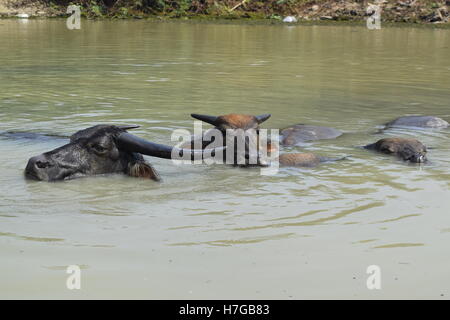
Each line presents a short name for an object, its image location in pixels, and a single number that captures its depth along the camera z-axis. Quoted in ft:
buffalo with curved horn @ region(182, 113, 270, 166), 41.32
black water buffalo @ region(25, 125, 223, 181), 37.17
